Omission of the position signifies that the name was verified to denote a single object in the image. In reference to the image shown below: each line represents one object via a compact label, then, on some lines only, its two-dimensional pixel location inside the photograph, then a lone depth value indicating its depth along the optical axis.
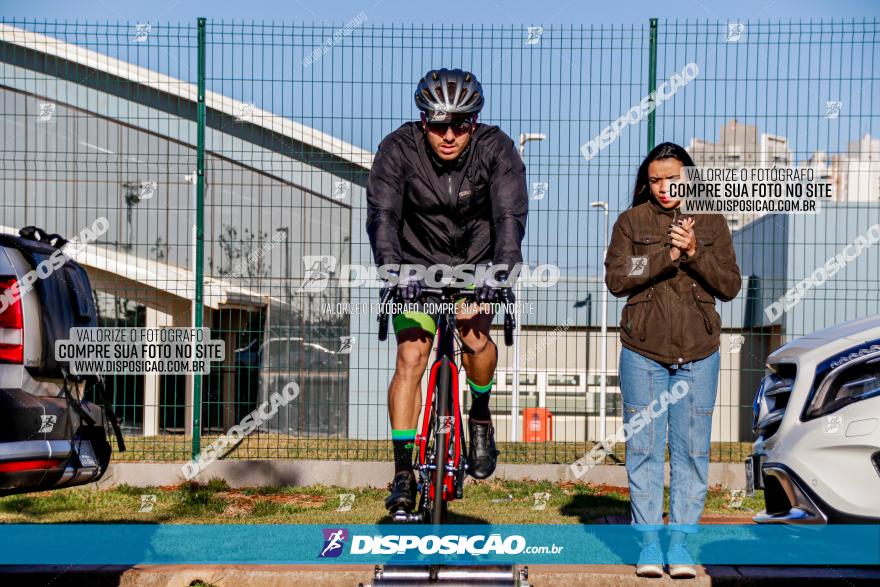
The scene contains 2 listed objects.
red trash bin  14.38
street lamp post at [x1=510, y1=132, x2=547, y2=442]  9.09
